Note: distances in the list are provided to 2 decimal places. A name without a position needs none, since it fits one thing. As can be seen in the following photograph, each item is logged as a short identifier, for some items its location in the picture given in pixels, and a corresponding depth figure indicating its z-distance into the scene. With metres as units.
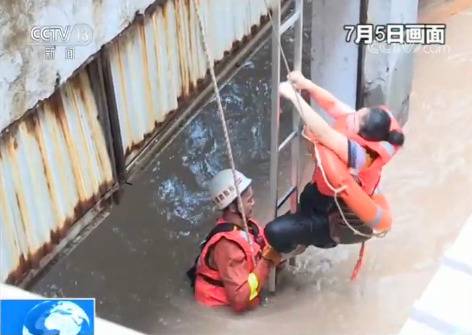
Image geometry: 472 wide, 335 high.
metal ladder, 4.79
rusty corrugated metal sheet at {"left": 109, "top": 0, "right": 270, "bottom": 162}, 4.50
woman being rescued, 4.66
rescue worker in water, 5.21
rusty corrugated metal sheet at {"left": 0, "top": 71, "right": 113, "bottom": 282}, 3.97
